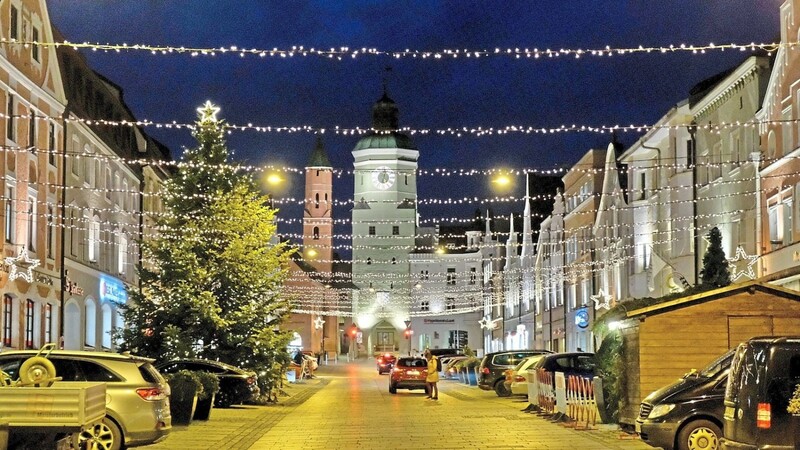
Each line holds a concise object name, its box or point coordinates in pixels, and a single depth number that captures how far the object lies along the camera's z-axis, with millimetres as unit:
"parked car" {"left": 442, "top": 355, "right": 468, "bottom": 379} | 61988
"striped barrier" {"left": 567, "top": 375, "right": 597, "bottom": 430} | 24078
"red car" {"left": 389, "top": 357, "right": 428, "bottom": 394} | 42562
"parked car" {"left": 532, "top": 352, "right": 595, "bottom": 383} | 31797
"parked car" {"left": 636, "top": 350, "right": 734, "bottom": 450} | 17219
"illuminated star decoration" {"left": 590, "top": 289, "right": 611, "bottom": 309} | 55219
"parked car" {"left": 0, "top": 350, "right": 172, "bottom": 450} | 17672
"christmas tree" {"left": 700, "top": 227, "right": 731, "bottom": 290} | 33656
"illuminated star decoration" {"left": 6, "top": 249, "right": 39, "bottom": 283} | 35438
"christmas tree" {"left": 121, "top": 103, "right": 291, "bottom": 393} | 35188
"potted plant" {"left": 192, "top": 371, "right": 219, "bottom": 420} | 27109
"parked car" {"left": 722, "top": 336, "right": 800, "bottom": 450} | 12898
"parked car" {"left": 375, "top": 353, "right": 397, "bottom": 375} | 72131
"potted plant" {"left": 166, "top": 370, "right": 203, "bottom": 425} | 25312
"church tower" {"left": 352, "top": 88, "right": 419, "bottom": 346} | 118562
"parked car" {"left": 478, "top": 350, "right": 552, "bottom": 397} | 42688
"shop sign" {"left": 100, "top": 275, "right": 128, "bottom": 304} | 49688
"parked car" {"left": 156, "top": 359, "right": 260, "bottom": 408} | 32250
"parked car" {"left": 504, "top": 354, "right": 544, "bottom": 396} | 36156
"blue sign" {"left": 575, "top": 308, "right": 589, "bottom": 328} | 48094
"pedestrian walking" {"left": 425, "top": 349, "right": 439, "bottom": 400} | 37875
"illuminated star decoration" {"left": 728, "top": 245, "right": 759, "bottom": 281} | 37375
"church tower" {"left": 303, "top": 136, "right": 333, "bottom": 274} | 125812
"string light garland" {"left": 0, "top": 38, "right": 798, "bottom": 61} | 19422
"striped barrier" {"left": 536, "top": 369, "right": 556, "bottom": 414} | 27859
